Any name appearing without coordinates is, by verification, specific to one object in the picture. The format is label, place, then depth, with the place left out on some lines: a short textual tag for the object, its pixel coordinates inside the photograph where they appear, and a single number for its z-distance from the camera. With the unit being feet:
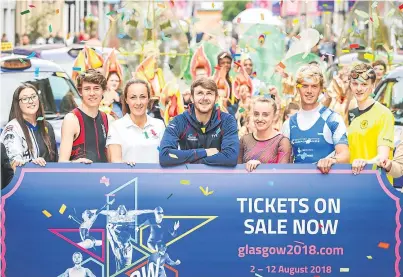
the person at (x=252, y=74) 43.80
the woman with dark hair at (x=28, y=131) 23.81
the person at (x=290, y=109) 35.83
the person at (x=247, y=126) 33.06
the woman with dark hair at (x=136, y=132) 23.72
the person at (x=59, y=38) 78.31
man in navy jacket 22.72
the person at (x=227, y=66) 41.06
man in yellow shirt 24.20
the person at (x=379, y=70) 42.08
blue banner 22.08
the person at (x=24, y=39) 74.18
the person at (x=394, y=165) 22.15
